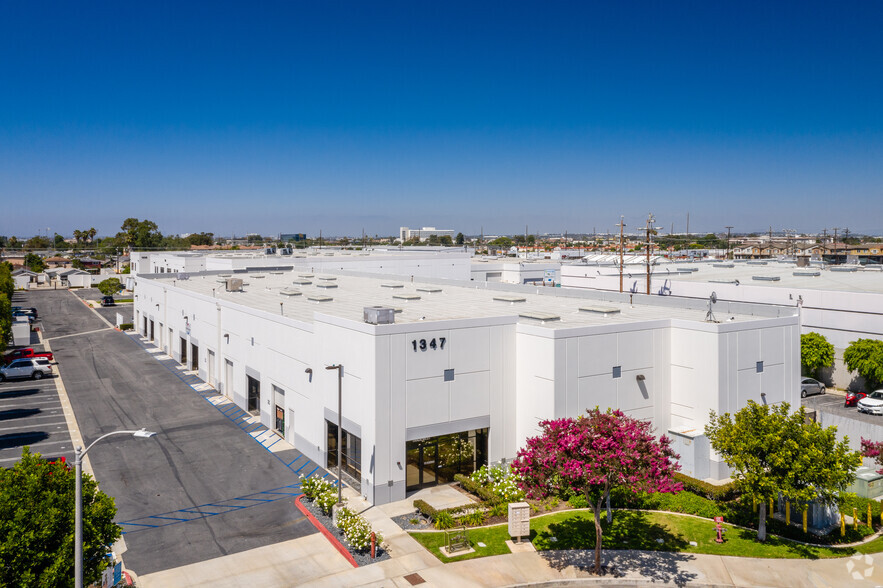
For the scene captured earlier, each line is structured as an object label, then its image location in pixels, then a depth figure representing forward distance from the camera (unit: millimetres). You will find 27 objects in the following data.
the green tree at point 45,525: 12836
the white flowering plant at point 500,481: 22688
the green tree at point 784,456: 17766
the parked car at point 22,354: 48944
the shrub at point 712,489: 22922
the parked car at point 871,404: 35625
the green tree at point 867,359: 37750
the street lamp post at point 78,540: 13273
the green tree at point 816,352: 40719
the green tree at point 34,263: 140062
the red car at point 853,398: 37406
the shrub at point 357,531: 19172
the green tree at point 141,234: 170875
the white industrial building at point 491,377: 23500
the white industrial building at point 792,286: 41250
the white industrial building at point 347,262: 73000
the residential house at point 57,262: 156250
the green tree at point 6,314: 41712
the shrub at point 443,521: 20875
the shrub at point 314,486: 22547
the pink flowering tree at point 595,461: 16344
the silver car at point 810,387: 39938
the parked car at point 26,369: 43656
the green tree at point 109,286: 95125
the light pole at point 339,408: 23481
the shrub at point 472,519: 21172
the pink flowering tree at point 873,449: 22706
